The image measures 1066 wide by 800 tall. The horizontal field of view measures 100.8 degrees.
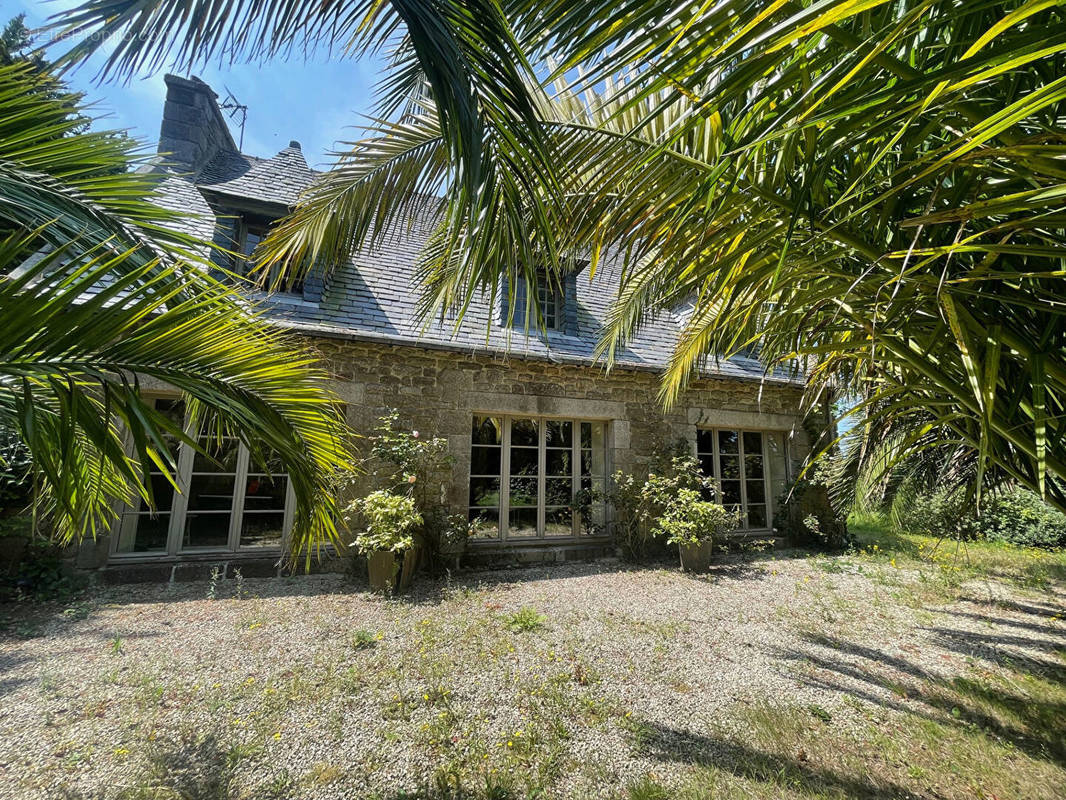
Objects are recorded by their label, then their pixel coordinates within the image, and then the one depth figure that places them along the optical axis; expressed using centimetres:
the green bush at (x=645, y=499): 613
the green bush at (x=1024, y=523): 789
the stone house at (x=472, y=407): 529
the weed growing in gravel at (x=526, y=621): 373
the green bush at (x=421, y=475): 530
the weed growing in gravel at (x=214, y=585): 437
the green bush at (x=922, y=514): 731
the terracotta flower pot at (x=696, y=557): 566
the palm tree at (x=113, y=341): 114
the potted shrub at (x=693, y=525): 562
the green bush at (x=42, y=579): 420
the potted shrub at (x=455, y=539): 531
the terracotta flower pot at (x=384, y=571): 458
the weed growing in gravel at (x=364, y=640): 337
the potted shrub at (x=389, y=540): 458
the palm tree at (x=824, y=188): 80
